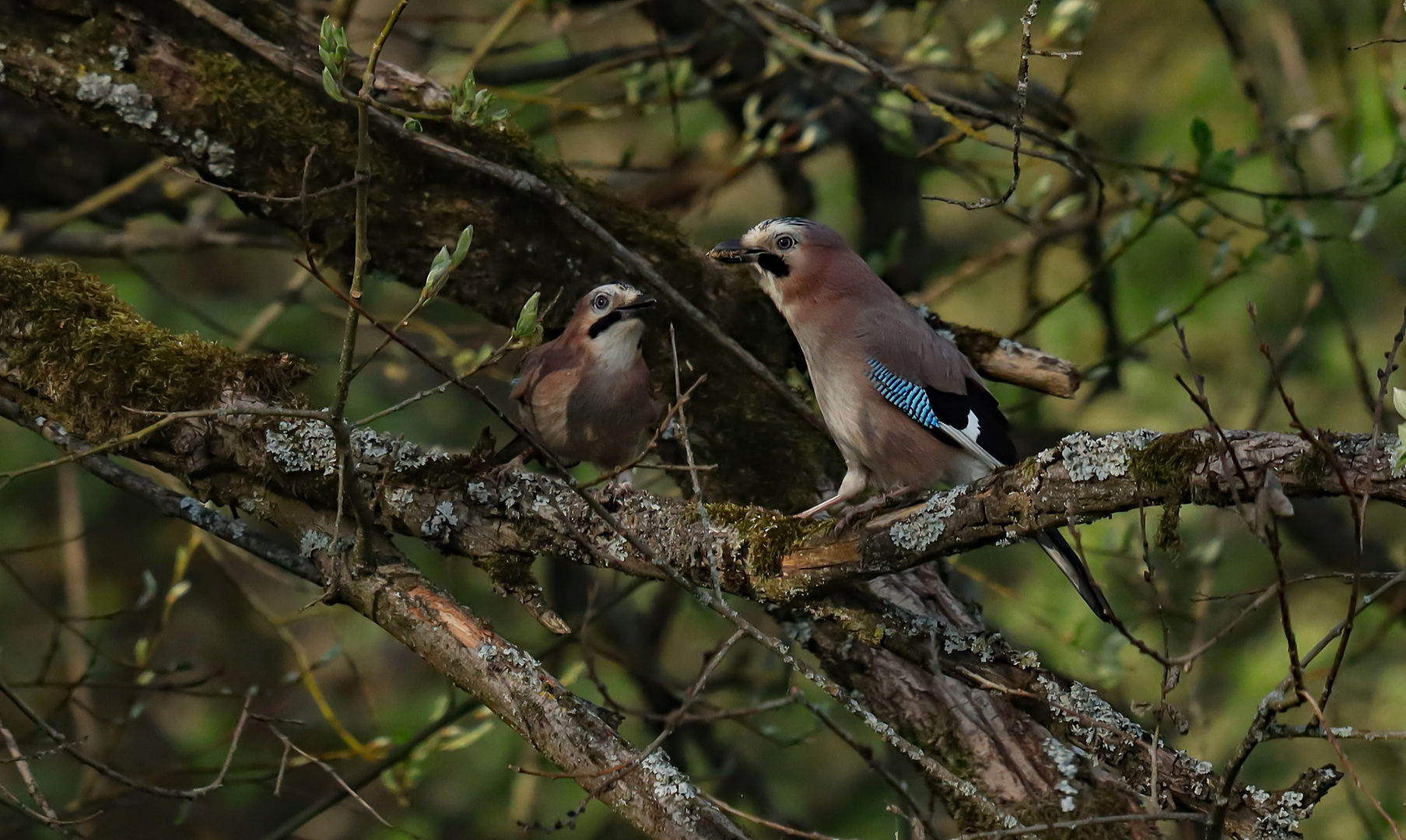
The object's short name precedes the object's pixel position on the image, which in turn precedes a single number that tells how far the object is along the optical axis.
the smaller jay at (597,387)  10.69
